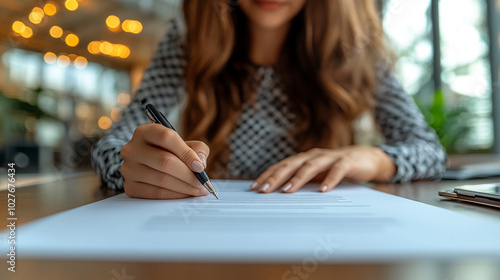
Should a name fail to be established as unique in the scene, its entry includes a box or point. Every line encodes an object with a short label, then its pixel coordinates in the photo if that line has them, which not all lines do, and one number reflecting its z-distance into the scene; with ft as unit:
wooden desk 0.57
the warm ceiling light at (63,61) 18.51
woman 3.01
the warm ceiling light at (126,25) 16.75
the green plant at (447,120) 7.98
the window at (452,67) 8.30
